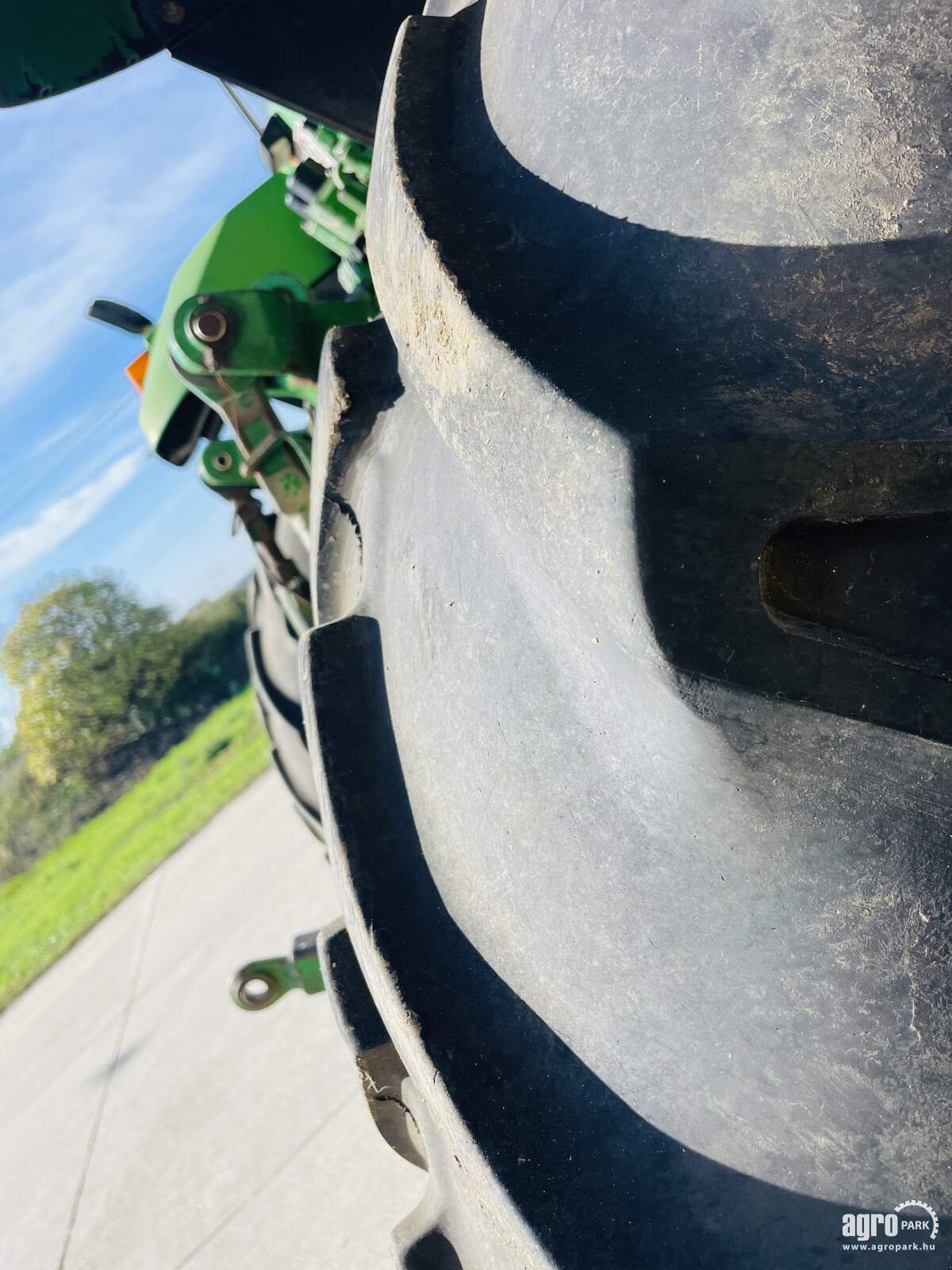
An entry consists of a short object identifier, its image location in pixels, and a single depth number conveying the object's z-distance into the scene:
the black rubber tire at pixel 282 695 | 2.48
